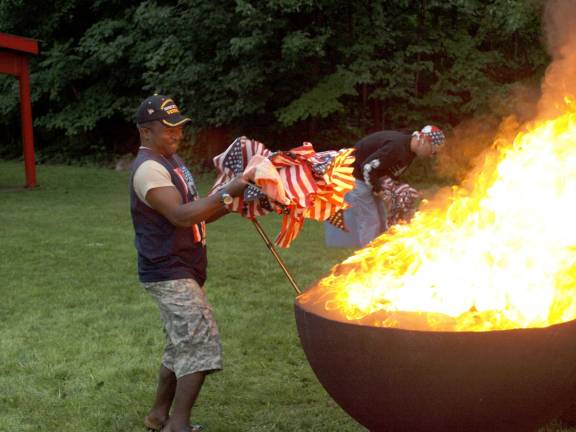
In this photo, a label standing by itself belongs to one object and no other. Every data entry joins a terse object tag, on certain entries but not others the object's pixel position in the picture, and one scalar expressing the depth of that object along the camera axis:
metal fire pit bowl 3.55
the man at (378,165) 8.45
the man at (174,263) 4.46
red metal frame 18.47
